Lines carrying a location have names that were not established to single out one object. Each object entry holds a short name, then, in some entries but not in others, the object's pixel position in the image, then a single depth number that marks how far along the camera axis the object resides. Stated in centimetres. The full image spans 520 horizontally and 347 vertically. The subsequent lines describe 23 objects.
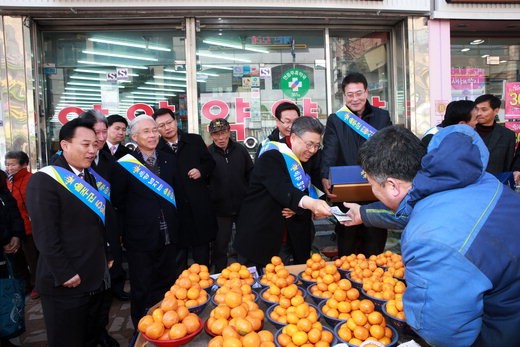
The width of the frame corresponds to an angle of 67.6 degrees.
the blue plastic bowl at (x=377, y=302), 202
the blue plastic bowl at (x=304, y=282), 242
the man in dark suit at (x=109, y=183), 314
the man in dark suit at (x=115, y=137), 413
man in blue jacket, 118
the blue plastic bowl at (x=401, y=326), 176
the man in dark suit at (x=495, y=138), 450
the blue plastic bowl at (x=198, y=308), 204
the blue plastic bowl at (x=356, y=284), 230
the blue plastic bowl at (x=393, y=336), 165
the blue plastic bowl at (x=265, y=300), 211
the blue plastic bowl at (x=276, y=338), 169
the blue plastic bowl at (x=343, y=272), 253
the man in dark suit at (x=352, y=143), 370
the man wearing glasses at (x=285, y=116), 419
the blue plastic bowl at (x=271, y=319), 188
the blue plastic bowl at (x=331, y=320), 185
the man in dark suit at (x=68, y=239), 244
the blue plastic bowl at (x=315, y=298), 217
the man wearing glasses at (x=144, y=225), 337
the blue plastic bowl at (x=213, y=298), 217
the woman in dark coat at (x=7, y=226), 321
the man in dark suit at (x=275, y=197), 277
